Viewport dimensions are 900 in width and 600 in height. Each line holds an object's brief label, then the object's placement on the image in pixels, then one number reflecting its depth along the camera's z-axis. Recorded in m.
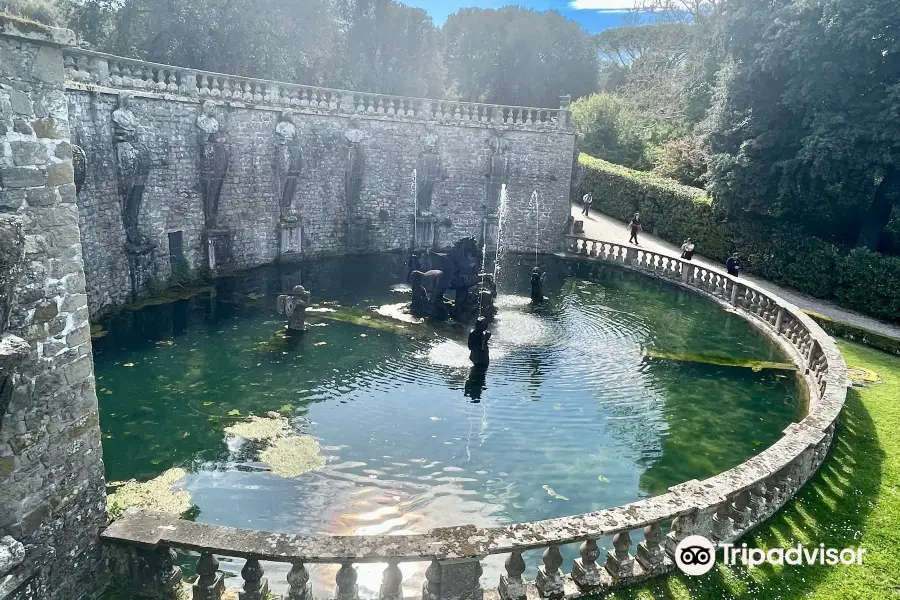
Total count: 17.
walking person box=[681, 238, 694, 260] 25.96
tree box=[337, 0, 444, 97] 43.71
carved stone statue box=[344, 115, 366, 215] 28.00
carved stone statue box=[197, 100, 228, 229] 22.97
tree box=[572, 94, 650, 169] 44.25
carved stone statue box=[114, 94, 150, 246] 19.77
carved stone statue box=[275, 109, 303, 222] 25.86
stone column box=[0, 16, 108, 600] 5.43
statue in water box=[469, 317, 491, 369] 15.49
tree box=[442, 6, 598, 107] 55.34
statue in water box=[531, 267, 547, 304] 22.34
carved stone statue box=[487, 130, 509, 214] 29.97
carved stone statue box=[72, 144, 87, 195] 16.58
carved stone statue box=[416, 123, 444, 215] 29.22
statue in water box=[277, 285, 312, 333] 17.86
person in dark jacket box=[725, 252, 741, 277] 24.12
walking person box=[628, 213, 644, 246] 30.33
